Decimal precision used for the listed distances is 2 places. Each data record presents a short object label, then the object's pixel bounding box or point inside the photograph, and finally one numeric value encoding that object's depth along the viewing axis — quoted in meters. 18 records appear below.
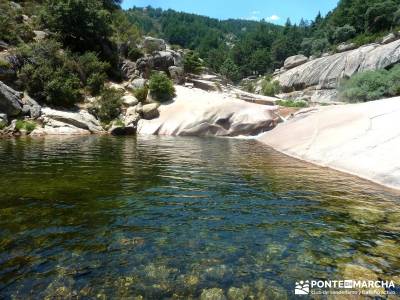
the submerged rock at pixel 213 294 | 5.09
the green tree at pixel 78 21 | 43.97
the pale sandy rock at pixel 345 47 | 81.68
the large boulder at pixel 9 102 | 29.86
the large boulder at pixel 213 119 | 34.16
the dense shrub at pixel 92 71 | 39.34
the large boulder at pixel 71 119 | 32.12
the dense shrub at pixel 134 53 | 50.59
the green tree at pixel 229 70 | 117.71
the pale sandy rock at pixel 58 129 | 30.12
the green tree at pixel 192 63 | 59.72
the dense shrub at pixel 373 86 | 40.66
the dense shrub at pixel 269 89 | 73.97
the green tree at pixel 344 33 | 95.50
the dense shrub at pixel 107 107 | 36.03
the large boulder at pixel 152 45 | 53.19
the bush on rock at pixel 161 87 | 39.59
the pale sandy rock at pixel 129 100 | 38.94
